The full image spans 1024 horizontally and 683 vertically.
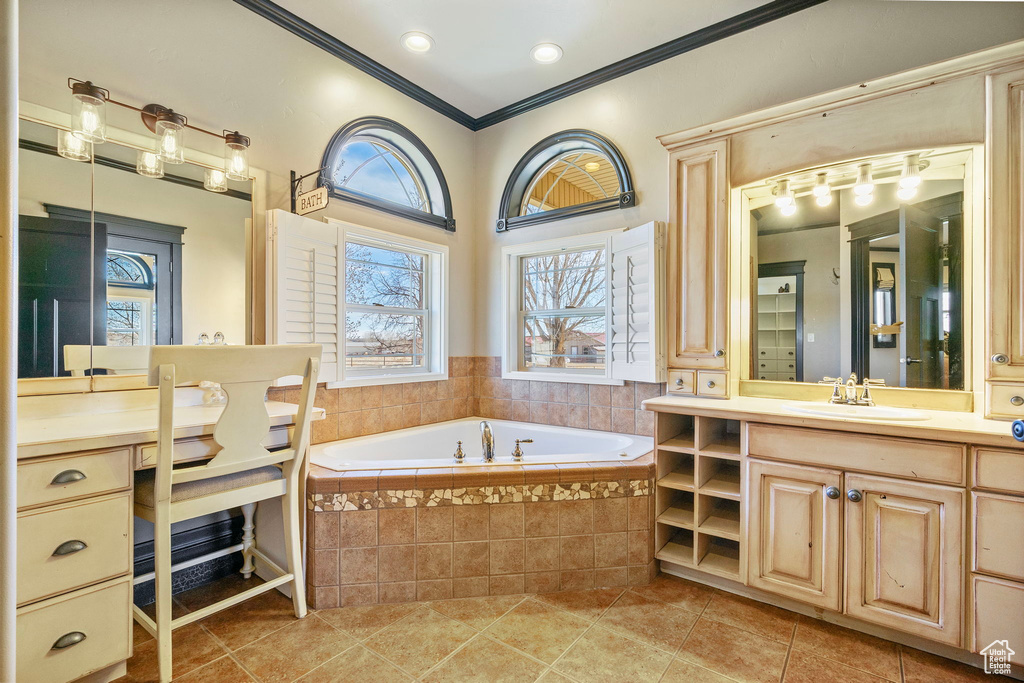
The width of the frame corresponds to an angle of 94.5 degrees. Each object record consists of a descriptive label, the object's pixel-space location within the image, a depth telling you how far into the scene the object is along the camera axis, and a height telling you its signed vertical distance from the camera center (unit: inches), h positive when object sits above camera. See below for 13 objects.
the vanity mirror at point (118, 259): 68.9 +13.6
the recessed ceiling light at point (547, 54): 108.3 +67.0
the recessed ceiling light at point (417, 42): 103.7 +67.0
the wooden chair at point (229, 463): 59.3 -17.0
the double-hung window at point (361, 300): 96.1 +10.1
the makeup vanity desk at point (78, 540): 52.3 -23.2
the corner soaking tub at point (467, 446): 88.0 -23.6
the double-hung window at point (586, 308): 106.7 +8.5
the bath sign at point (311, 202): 87.2 +26.8
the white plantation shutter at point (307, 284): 93.3 +12.1
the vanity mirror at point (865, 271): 81.2 +13.0
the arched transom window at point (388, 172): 111.2 +44.0
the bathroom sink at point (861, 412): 72.7 -11.6
